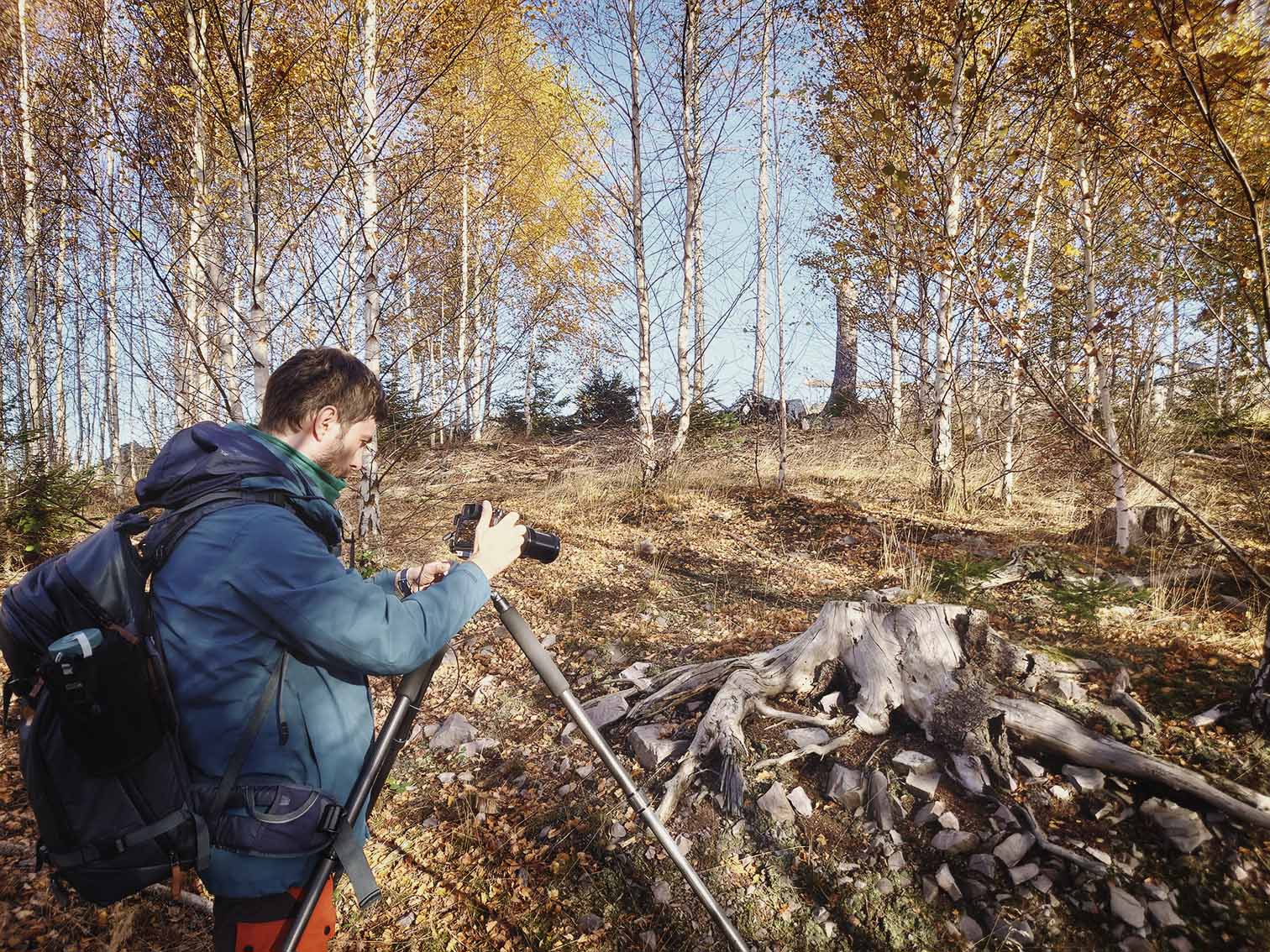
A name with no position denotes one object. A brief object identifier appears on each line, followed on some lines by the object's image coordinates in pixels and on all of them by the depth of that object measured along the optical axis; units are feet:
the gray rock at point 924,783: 8.68
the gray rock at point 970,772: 8.63
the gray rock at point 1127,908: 6.75
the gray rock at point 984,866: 7.52
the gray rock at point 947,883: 7.46
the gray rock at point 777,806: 8.69
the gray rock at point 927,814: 8.31
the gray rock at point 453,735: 12.02
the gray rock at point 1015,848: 7.59
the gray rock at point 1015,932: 6.81
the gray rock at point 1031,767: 8.68
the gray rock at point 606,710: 11.42
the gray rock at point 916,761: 8.99
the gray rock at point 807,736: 9.96
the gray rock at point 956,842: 7.89
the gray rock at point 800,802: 8.79
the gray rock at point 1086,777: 8.39
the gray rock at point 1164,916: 6.67
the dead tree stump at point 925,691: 8.73
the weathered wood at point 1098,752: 7.60
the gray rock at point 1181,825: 7.38
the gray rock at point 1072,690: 10.11
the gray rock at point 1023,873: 7.36
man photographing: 4.18
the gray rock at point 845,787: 8.78
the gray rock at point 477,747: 11.70
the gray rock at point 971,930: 7.04
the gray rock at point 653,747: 10.11
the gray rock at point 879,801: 8.42
